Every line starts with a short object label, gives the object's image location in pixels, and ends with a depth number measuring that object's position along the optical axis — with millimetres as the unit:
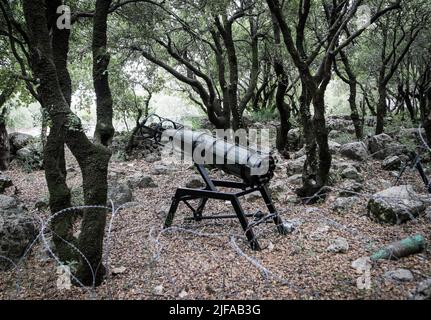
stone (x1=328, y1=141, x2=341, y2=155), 10428
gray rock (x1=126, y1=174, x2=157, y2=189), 8883
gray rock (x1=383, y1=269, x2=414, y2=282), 3641
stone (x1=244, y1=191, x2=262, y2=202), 7214
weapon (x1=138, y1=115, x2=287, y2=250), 5121
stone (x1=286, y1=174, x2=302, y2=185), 7866
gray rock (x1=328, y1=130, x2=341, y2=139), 14641
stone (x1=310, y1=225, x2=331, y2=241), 5069
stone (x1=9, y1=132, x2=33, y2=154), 13789
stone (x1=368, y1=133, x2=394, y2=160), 10396
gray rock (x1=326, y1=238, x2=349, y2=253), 4571
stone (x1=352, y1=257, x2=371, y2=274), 3967
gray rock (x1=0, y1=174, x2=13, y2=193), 8773
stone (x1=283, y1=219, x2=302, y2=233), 5426
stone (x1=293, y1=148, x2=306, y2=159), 10736
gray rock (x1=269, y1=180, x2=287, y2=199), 7219
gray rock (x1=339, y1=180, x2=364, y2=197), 6699
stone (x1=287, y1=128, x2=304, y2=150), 12297
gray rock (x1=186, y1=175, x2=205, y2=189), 8055
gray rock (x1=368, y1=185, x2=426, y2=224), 5095
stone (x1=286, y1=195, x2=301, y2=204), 6789
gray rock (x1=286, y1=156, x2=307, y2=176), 8656
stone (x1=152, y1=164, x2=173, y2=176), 10383
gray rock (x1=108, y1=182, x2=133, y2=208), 7379
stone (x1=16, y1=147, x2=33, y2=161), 12544
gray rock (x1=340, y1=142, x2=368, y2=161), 9708
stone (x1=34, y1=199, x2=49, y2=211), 7343
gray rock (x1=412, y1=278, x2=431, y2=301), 3126
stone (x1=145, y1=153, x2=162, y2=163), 12273
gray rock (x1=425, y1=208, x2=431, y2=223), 5129
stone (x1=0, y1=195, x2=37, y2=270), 4965
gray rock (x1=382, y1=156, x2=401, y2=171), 8625
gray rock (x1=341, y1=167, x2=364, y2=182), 7676
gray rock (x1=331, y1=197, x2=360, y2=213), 6034
